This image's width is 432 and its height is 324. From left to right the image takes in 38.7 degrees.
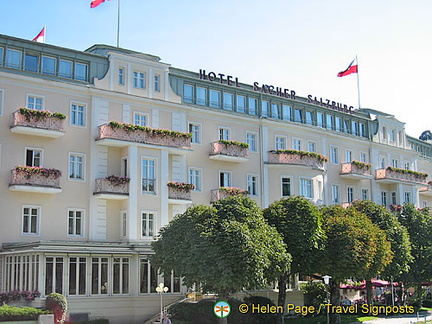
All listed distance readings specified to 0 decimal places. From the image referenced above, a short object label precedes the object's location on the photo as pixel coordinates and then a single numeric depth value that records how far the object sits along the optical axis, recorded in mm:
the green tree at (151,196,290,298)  32594
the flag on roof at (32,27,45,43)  42622
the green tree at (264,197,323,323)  38344
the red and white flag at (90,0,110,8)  42500
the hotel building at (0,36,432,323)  38000
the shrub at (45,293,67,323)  33438
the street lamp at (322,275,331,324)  38188
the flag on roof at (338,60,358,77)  58438
